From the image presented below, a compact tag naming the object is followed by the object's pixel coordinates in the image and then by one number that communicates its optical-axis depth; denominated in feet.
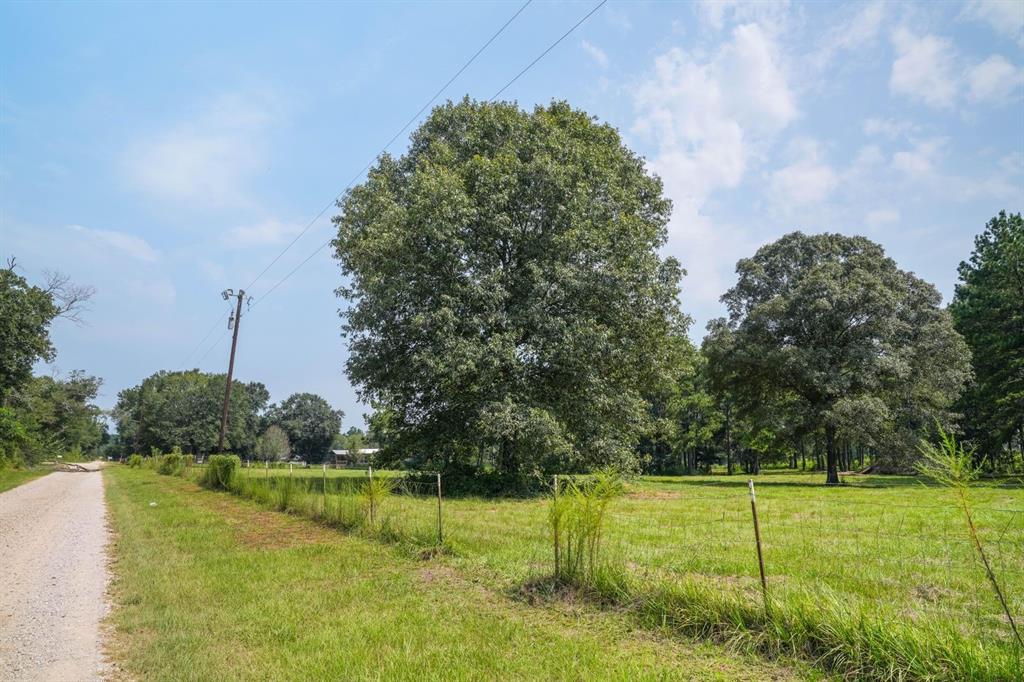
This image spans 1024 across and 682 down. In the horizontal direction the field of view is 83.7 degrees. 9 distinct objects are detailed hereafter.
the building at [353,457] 310.20
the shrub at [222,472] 71.94
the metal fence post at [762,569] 16.37
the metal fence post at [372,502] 35.24
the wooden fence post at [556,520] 21.89
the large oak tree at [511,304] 62.23
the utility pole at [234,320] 102.99
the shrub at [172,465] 116.32
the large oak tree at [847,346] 87.04
